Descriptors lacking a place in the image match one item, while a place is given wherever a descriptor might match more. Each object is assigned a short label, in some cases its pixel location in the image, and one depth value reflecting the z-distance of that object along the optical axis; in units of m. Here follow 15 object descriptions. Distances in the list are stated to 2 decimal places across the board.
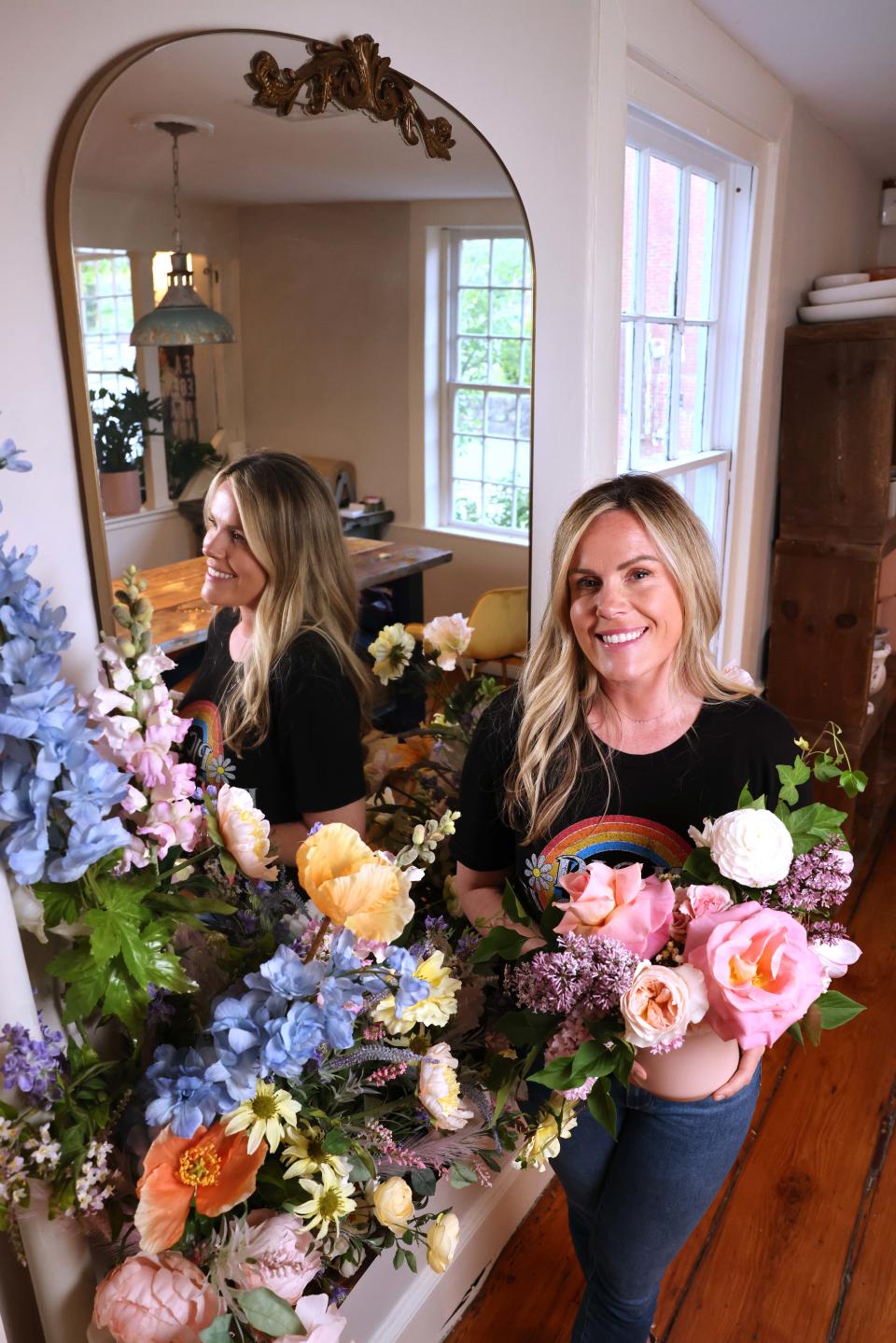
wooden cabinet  3.20
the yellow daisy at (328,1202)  1.04
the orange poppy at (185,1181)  0.96
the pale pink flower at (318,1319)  0.98
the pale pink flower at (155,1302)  0.96
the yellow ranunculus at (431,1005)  1.09
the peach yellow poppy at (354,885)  0.95
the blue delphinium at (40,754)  0.84
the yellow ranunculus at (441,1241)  1.21
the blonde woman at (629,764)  1.46
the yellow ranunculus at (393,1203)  1.12
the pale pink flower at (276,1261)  0.99
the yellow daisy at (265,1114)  0.97
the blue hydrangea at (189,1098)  0.95
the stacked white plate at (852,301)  3.21
